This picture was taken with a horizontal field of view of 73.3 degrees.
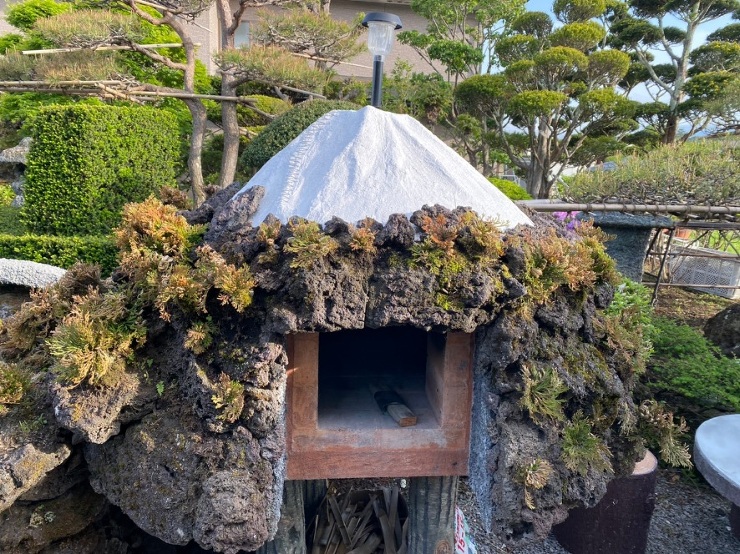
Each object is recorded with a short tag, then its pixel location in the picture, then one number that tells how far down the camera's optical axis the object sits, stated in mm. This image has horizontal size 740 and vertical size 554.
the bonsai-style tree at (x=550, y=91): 11500
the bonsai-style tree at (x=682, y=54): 12719
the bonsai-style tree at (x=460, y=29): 13023
